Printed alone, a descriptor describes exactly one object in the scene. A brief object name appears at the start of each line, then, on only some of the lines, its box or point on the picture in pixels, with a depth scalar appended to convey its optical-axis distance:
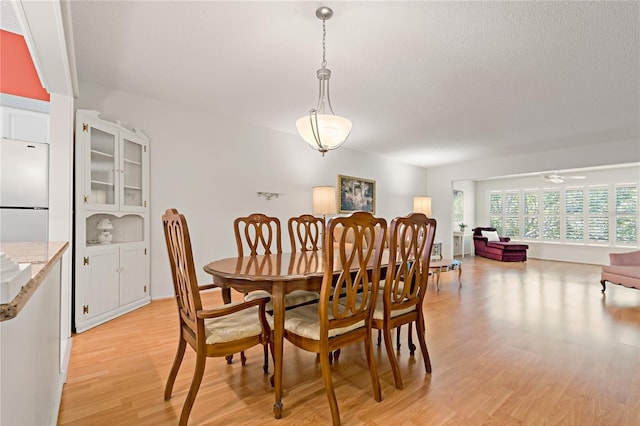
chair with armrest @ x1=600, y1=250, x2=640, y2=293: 3.99
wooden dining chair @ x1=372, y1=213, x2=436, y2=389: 1.89
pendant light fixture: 2.43
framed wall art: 5.99
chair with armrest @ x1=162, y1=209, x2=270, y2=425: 1.50
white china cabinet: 2.85
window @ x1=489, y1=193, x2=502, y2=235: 9.15
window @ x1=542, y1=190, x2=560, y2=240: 8.01
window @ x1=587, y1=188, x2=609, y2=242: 7.24
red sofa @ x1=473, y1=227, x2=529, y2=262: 7.65
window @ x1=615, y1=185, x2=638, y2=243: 6.85
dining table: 1.65
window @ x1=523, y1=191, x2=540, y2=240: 8.37
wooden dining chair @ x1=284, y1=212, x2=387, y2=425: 1.60
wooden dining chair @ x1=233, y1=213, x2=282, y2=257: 2.67
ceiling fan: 6.90
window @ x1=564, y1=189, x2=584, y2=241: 7.61
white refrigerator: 2.39
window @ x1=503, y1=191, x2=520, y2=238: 8.76
